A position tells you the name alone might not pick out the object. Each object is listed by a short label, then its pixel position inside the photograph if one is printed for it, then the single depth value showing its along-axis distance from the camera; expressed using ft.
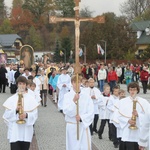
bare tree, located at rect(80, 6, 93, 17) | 291.79
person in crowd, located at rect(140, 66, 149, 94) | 82.95
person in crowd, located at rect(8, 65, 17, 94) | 82.79
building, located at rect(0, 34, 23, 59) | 287.69
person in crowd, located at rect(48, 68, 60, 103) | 66.20
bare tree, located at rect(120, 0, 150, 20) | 256.11
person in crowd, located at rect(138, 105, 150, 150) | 20.03
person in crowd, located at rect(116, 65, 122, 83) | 108.42
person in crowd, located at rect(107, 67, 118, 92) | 82.84
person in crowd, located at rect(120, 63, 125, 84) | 110.22
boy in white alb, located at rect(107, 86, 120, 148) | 33.09
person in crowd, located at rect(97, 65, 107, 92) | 85.69
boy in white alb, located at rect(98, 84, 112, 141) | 35.01
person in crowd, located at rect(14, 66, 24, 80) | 81.15
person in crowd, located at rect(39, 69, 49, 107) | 62.18
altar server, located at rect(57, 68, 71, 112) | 58.54
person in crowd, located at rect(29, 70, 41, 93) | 51.93
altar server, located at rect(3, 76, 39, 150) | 23.25
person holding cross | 24.29
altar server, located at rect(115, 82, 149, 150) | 23.98
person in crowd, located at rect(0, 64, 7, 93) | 87.13
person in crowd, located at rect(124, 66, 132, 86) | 95.50
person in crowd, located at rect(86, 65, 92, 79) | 96.63
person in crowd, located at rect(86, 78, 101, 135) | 36.68
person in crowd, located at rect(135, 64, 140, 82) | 112.49
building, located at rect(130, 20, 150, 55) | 252.21
